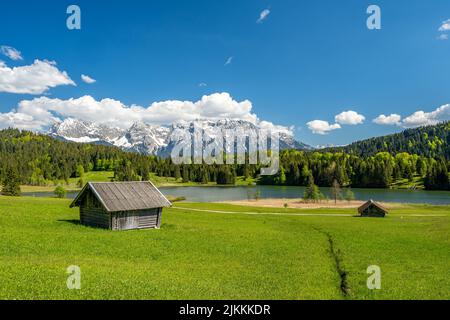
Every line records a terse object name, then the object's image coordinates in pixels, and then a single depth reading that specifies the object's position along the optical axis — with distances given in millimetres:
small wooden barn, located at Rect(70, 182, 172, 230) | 37125
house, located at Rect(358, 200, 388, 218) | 68950
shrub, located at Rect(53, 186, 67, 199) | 113044
